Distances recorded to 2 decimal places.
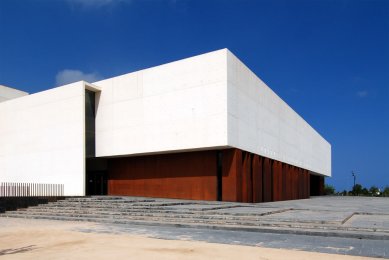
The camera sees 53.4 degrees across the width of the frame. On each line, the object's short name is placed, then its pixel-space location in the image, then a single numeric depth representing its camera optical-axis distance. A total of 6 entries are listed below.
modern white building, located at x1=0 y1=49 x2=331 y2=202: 23.45
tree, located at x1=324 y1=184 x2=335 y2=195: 83.44
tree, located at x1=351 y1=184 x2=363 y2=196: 77.50
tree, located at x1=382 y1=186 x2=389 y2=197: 79.75
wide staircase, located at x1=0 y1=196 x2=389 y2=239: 10.62
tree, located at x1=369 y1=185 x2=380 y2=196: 76.81
